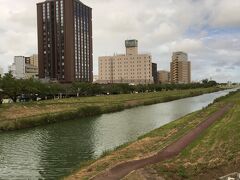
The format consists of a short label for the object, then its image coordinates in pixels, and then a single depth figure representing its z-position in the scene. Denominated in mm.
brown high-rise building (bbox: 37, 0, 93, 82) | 113007
